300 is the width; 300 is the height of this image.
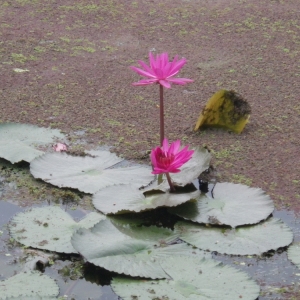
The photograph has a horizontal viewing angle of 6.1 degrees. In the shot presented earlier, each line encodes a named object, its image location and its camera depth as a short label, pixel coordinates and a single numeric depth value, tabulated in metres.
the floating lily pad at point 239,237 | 7.07
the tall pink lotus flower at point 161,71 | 7.29
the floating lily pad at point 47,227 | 7.09
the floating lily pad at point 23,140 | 7.47
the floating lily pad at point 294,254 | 7.05
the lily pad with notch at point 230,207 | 7.16
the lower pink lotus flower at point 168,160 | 7.16
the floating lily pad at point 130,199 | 7.16
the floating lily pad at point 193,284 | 6.90
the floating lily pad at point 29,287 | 6.87
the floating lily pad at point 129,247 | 6.96
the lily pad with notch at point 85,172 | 7.35
